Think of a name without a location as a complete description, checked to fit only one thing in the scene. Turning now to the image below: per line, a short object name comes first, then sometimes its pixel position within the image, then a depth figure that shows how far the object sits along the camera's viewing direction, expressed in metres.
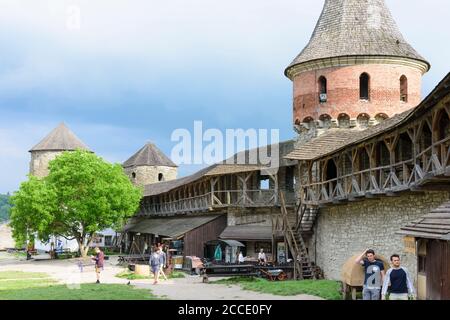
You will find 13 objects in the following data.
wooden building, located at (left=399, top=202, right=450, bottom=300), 11.82
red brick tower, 27.89
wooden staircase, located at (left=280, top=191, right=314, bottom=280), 25.72
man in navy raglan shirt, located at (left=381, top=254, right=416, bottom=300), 10.79
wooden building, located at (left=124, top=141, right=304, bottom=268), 31.42
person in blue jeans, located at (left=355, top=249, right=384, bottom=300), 11.98
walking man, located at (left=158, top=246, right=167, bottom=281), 23.47
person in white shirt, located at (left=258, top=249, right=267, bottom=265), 27.70
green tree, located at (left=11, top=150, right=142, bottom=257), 39.44
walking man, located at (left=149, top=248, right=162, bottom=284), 21.86
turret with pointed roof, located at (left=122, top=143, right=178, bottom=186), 59.28
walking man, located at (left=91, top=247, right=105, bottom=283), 22.23
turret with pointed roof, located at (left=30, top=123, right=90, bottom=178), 57.91
